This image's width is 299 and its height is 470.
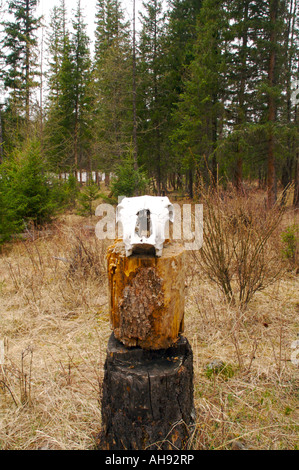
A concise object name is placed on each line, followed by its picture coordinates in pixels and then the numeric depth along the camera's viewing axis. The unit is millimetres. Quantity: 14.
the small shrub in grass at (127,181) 10844
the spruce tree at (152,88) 17094
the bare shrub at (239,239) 3635
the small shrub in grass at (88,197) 11977
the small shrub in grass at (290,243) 5504
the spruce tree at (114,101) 14594
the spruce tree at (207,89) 13102
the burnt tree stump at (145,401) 1662
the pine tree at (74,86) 18359
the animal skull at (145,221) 1574
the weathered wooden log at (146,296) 1694
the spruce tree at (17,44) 17269
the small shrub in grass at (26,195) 7770
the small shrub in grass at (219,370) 2723
